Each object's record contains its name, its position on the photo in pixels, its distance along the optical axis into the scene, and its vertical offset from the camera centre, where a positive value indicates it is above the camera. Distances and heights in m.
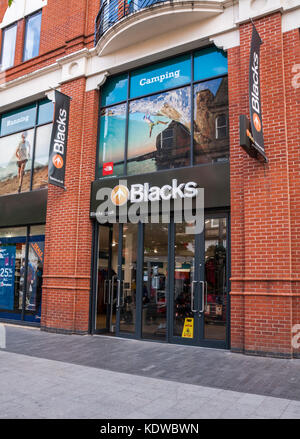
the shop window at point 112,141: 9.80 +3.44
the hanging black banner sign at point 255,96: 6.82 +3.30
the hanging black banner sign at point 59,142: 9.67 +3.33
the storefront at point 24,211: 10.87 +1.74
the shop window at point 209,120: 8.30 +3.45
